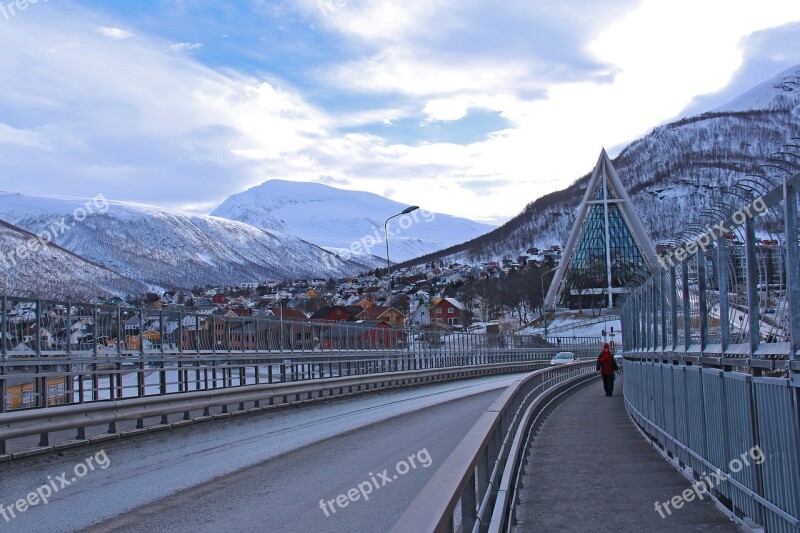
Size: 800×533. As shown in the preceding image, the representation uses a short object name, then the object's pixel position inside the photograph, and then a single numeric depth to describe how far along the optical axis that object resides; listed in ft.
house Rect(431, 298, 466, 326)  552.00
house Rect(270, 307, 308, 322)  458.01
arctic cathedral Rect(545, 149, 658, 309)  519.19
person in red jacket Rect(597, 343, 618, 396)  96.58
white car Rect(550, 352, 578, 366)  189.53
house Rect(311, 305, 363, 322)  543.80
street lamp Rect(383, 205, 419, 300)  149.81
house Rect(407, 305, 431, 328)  551.96
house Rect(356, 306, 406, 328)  503.61
